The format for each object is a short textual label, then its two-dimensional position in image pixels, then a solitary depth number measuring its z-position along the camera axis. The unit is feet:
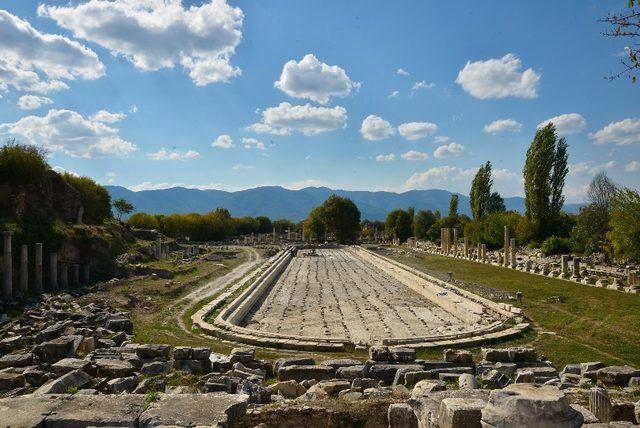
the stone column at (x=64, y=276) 93.56
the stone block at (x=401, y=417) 24.48
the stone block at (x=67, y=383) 28.68
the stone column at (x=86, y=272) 103.09
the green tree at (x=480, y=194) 236.43
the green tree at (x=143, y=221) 276.21
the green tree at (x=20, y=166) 109.29
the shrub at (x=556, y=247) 150.51
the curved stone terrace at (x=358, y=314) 51.19
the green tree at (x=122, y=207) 300.20
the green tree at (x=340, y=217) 279.69
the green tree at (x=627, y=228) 99.91
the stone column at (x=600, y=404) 24.76
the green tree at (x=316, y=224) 287.89
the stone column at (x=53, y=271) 91.26
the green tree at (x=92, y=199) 160.86
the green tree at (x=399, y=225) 308.81
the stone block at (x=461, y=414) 20.92
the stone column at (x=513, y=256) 129.18
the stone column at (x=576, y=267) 100.51
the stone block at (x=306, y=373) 36.60
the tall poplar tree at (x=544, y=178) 165.99
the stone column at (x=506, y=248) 137.18
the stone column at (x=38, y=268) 85.66
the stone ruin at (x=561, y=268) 88.40
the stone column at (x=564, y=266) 105.50
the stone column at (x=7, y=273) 77.26
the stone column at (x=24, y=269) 82.53
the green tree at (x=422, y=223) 326.44
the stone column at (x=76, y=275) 98.89
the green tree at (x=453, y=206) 302.04
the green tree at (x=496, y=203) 285.35
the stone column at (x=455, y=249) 187.98
